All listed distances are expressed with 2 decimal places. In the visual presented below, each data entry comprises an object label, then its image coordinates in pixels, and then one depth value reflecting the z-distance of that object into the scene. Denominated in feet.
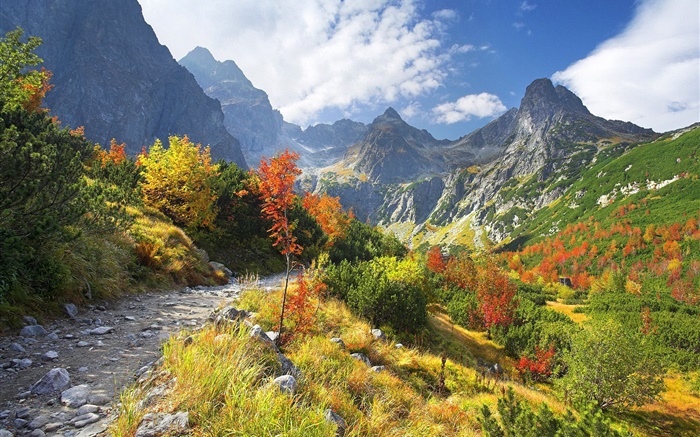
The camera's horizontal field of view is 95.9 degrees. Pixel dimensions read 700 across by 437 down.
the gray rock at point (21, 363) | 15.46
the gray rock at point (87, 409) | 12.13
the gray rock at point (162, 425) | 10.10
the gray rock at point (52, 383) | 13.47
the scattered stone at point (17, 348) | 16.92
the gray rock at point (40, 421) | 11.18
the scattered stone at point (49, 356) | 16.61
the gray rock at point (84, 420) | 11.37
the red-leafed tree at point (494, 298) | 93.53
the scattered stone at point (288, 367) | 16.33
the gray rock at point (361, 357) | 27.05
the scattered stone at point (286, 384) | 13.00
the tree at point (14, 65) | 31.86
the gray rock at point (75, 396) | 12.75
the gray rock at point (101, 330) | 21.15
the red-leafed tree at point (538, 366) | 74.23
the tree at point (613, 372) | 59.16
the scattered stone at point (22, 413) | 11.63
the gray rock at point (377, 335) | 39.32
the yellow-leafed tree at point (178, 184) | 69.97
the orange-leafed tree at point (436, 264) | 173.04
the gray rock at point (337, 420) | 12.49
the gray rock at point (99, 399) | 13.05
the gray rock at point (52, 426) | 11.17
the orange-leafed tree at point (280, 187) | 25.81
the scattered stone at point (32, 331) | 19.03
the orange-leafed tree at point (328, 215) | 128.47
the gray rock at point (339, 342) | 27.45
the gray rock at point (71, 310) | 23.12
